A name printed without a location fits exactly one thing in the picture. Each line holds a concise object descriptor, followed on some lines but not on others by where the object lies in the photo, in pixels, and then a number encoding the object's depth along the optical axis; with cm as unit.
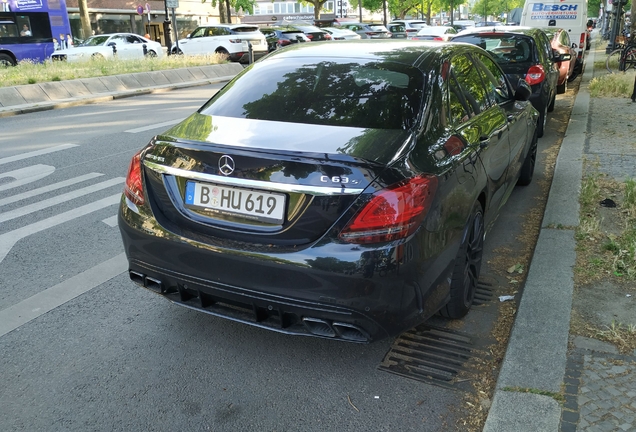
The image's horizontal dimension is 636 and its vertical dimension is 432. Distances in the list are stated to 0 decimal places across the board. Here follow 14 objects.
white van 1975
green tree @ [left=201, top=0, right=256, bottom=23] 4219
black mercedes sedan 267
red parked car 1335
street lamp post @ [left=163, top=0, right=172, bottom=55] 2546
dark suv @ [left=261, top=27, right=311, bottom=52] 2848
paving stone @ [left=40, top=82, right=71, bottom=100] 1399
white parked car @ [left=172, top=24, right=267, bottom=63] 2442
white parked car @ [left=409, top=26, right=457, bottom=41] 2673
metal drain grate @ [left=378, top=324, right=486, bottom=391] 312
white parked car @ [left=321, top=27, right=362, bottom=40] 3369
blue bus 2427
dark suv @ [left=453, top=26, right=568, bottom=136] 889
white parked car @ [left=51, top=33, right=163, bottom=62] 2386
